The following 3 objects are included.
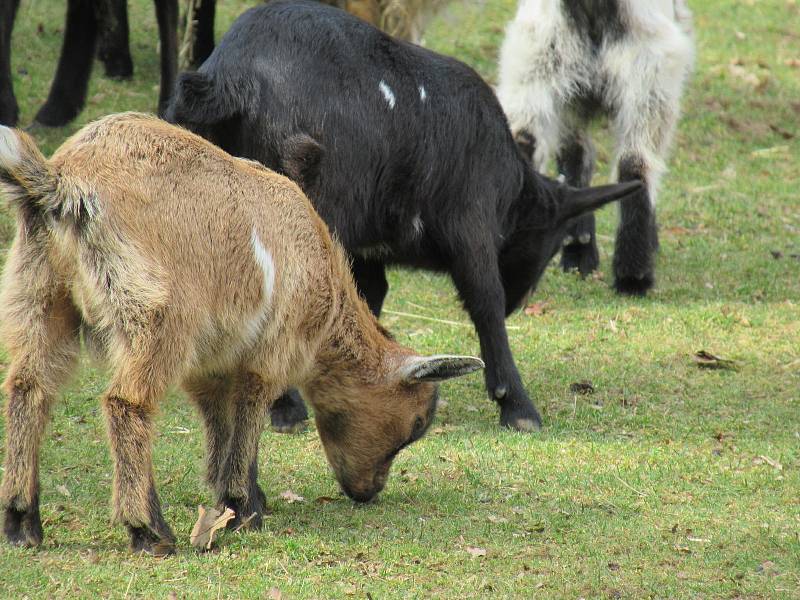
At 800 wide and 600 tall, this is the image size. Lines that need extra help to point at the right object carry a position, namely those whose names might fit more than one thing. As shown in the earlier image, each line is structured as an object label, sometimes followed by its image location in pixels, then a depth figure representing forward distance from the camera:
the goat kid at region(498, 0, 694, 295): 16.97
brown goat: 7.96
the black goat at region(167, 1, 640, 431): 11.16
